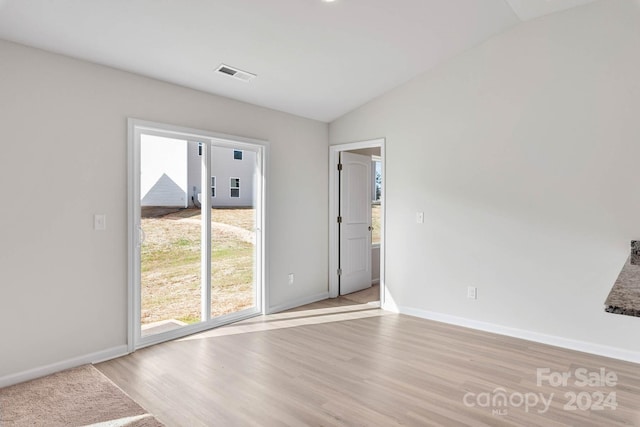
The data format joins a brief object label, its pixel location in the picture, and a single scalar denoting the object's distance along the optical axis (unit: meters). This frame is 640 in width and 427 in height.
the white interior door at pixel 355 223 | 5.45
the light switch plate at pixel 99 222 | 3.11
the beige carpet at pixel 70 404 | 2.28
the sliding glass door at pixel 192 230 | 3.47
